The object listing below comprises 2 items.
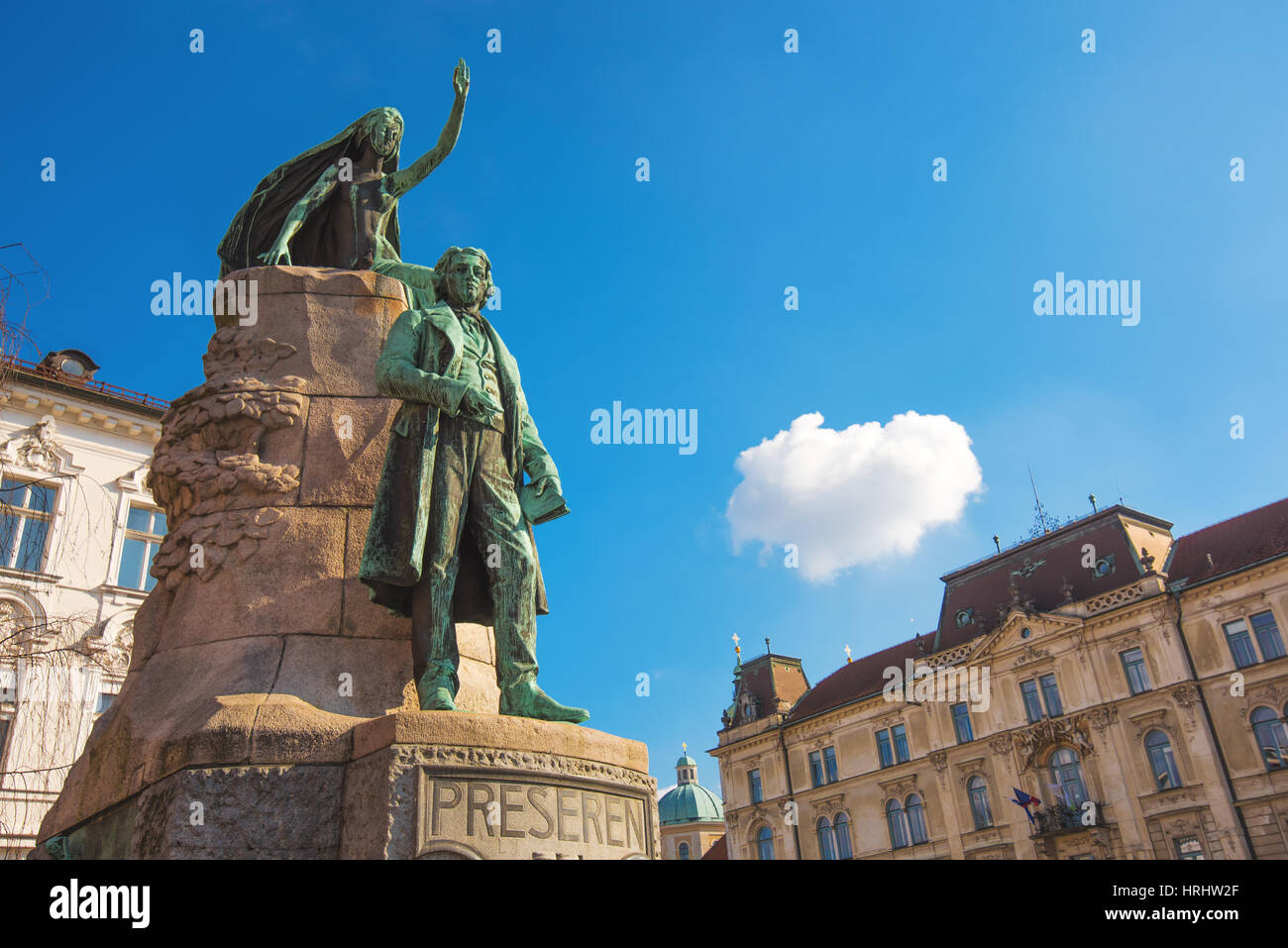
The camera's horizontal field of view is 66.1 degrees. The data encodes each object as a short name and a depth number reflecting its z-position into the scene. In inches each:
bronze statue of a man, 184.7
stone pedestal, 151.3
